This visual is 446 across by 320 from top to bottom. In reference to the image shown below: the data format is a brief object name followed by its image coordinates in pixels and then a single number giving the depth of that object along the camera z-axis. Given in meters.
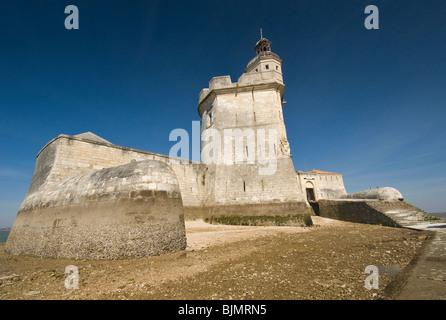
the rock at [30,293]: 3.27
